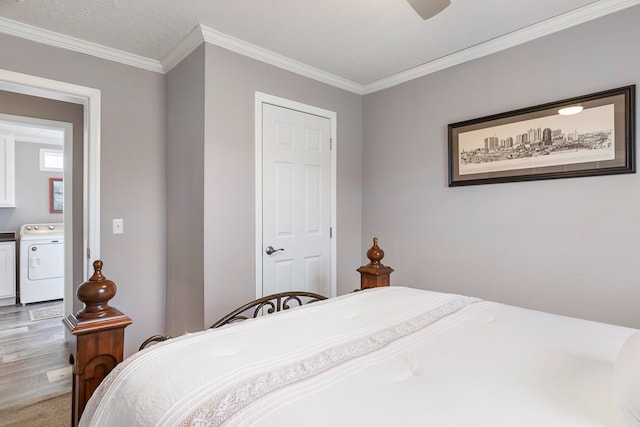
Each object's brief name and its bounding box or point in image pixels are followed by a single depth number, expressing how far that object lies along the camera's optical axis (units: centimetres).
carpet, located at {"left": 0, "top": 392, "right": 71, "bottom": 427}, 202
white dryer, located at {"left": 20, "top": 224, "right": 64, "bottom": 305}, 451
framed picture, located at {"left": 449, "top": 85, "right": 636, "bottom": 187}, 192
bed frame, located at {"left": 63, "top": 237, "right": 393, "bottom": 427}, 103
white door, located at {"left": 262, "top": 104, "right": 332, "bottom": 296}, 266
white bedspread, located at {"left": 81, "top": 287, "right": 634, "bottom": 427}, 71
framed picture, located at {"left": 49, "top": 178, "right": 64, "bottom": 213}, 514
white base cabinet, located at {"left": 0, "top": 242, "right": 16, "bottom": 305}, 443
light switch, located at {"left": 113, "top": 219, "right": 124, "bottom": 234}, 256
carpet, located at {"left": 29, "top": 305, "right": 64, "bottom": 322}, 401
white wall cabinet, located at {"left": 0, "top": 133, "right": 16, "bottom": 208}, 459
